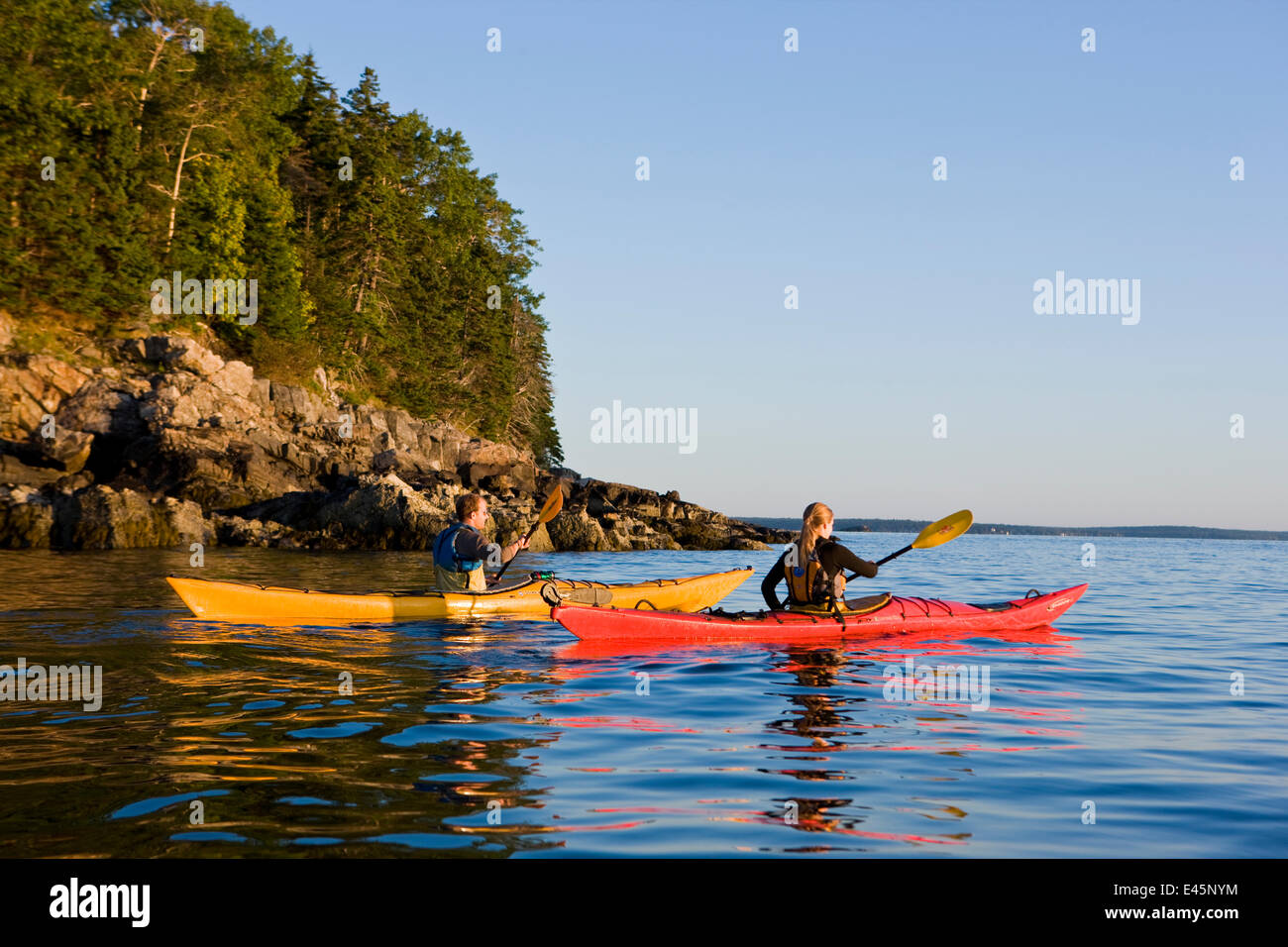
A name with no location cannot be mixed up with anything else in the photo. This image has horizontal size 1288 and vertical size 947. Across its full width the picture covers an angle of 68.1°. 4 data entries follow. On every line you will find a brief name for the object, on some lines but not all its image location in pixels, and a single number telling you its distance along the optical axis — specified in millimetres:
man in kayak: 11614
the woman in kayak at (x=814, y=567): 9945
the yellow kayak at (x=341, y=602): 11547
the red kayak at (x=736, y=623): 10305
